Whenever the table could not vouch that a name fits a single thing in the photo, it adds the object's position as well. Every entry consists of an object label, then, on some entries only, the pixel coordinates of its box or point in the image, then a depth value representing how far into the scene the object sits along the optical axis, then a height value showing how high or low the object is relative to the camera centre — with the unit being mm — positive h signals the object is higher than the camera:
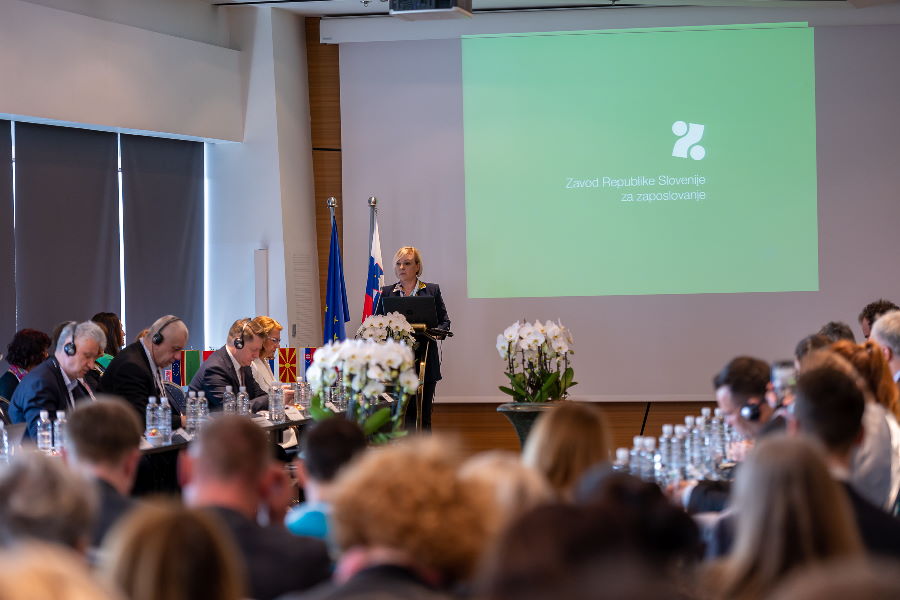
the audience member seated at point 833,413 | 5889 -355
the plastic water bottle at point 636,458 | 8415 -664
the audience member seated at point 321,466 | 6008 -480
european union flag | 18027 -78
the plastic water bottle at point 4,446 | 9526 -647
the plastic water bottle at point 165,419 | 11163 -633
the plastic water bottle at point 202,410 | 11693 -627
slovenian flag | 17858 +70
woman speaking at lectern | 16077 -11
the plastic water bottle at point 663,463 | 8438 -694
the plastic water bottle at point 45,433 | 10083 -626
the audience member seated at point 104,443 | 6177 -413
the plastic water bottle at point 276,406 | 12668 -654
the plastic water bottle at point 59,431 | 9973 -613
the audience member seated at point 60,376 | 10826 -389
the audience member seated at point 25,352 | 13382 -328
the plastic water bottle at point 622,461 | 8232 -669
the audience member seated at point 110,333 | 15081 -255
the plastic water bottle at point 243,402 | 12599 -627
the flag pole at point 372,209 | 18396 +689
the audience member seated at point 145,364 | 11831 -373
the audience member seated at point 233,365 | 13190 -432
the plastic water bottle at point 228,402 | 12568 -619
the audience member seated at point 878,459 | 7048 -579
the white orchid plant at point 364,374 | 9966 -381
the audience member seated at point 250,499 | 4948 -492
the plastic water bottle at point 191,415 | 11724 -652
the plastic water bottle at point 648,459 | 8438 -673
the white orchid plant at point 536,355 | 13252 -415
